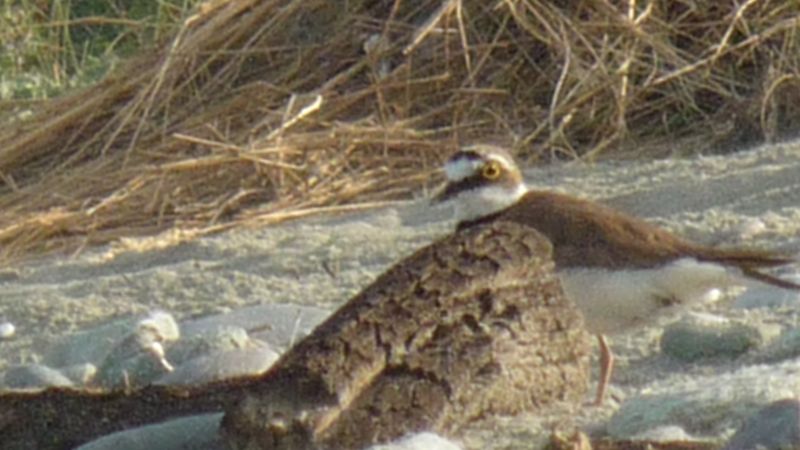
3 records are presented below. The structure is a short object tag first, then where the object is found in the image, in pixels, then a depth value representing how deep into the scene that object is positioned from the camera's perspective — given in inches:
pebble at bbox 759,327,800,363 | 355.9
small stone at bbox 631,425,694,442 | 304.7
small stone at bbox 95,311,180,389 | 396.8
